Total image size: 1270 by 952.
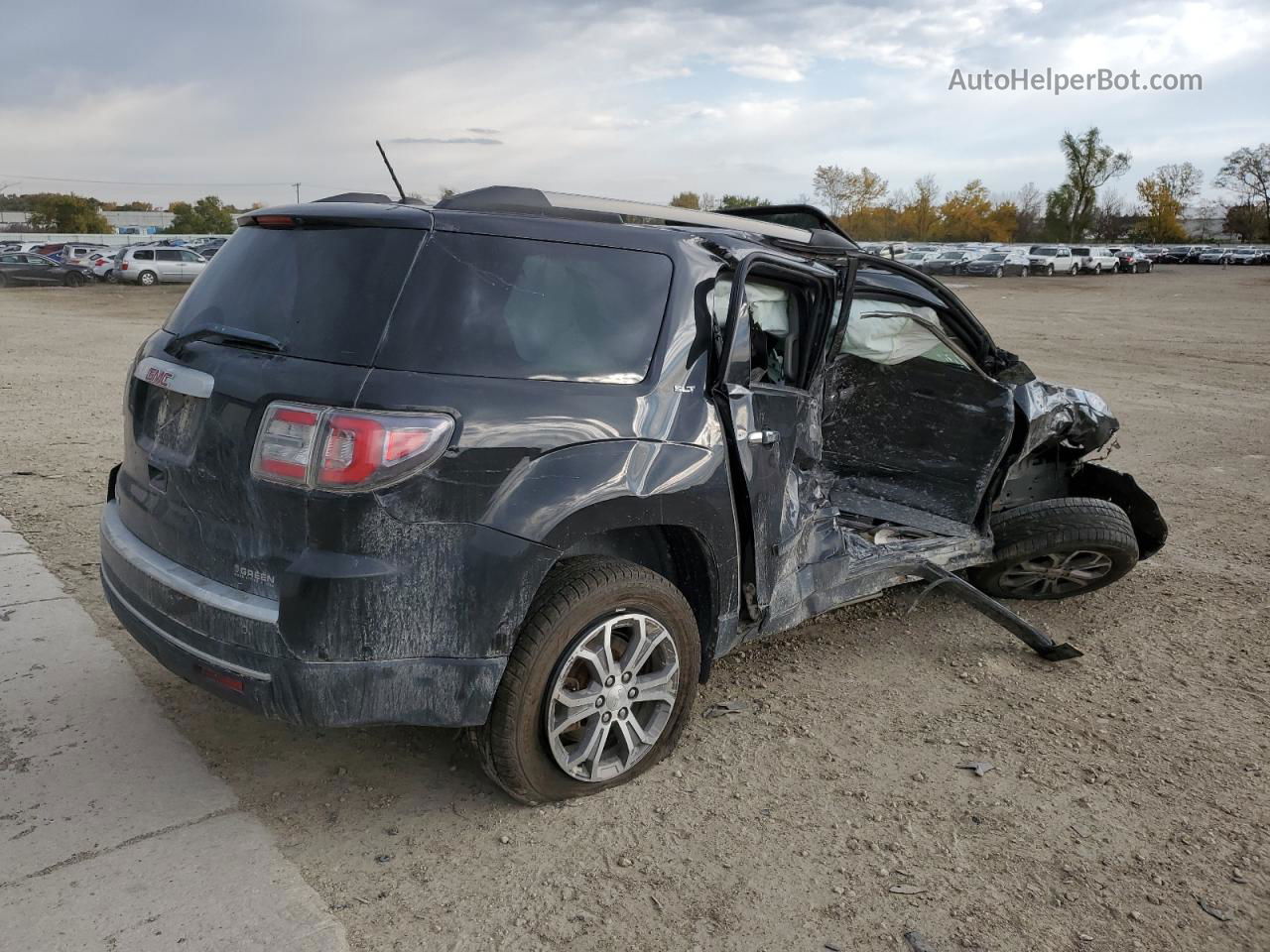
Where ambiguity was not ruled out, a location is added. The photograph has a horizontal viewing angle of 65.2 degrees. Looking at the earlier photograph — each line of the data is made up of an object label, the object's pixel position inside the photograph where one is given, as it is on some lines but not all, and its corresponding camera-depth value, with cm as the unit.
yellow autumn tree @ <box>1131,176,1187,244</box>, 9850
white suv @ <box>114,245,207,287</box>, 3216
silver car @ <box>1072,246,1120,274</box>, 5203
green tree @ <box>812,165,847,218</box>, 9588
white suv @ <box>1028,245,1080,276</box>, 4944
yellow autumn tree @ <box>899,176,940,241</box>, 9850
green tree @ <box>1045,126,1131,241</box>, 9812
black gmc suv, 262
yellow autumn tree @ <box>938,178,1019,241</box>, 9775
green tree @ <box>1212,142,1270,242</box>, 9541
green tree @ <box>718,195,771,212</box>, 5620
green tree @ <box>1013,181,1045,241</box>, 10144
